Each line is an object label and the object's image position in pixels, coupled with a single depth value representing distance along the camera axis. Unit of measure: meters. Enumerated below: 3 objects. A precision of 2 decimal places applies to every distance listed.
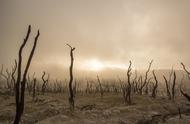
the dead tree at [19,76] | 5.45
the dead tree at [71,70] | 10.97
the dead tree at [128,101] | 13.31
